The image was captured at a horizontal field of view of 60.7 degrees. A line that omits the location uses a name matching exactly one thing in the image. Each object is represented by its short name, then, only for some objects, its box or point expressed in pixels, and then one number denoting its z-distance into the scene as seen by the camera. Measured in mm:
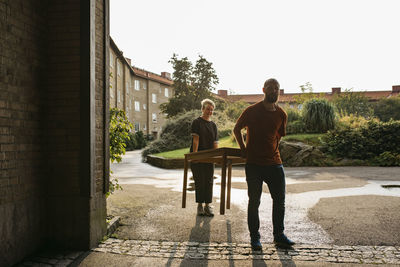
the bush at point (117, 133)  5488
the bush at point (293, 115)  18686
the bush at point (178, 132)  21516
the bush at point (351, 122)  16344
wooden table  4203
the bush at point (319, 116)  17234
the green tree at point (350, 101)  46062
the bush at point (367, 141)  14383
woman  5621
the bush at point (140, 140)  39312
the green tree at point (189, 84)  38156
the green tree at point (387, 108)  53906
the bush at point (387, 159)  13492
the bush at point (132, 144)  36062
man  4089
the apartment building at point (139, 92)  37369
